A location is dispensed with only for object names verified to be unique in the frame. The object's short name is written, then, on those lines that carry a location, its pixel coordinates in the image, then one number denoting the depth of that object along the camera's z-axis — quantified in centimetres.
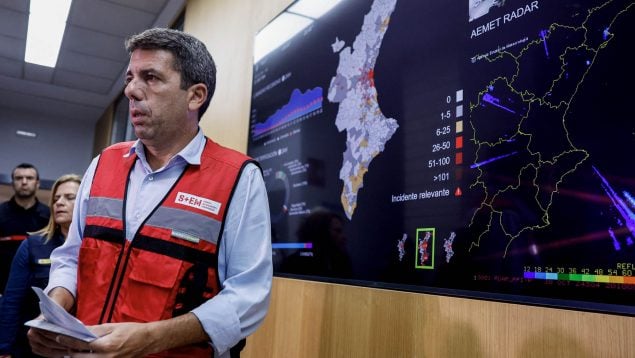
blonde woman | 222
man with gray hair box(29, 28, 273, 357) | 108
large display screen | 98
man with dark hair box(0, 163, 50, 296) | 341
